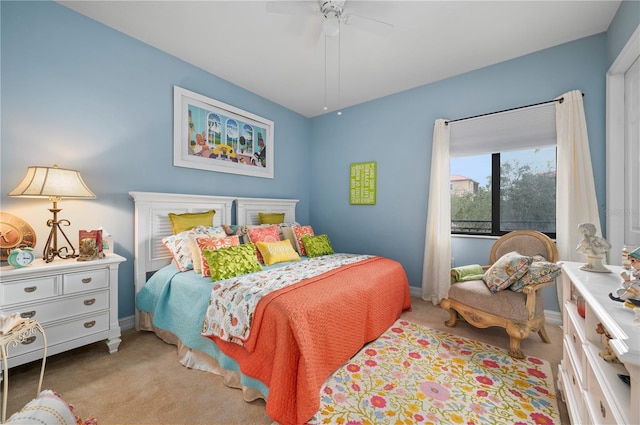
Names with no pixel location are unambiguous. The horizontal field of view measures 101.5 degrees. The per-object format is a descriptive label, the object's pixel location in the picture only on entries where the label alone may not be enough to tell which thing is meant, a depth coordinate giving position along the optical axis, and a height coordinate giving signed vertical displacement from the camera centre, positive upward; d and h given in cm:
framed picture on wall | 291 +94
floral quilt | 167 -60
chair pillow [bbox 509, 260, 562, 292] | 199 -48
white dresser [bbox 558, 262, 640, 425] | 73 -61
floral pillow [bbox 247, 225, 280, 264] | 287 -26
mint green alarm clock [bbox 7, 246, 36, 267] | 172 -31
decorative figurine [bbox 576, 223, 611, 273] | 147 -21
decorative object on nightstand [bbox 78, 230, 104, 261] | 203 -27
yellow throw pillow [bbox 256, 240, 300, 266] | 265 -42
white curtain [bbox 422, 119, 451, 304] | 315 -4
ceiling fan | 196 +156
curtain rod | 256 +112
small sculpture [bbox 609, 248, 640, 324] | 95 -29
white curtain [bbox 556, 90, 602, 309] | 240 +31
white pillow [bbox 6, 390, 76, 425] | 79 -64
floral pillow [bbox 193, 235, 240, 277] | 221 -30
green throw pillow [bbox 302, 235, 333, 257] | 313 -41
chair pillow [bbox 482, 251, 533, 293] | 210 -49
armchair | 205 -75
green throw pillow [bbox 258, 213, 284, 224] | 361 -9
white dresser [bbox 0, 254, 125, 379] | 169 -63
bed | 146 -77
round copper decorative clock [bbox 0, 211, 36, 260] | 184 -16
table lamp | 182 +16
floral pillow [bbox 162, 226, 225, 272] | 238 -32
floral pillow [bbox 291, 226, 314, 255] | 321 -28
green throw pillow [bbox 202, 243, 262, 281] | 209 -42
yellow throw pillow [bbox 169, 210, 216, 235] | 268 -9
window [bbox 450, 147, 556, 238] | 289 +24
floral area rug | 149 -115
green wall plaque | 388 +43
